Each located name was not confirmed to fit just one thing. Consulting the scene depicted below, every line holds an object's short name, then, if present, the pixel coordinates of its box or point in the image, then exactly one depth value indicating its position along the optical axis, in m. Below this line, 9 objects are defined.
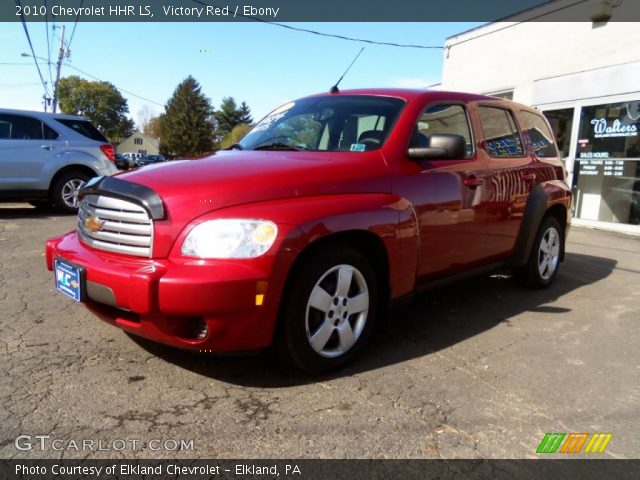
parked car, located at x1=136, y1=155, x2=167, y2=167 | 45.59
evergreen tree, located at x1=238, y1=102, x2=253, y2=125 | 98.38
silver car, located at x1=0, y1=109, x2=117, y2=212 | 8.10
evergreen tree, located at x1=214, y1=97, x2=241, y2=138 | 96.69
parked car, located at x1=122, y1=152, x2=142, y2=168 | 50.08
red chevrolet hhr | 2.46
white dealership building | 9.41
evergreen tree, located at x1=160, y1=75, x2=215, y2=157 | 76.56
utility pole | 31.64
